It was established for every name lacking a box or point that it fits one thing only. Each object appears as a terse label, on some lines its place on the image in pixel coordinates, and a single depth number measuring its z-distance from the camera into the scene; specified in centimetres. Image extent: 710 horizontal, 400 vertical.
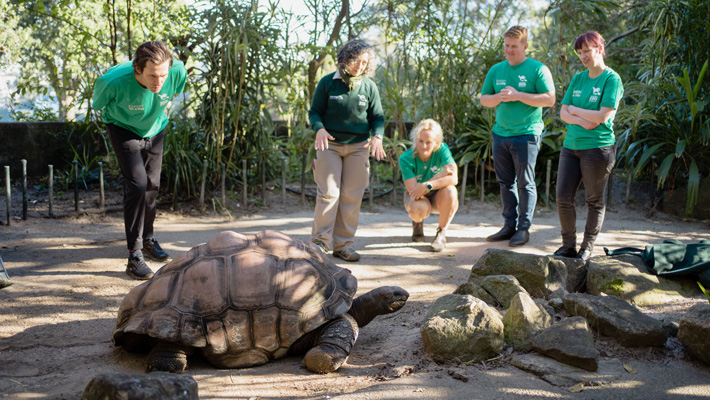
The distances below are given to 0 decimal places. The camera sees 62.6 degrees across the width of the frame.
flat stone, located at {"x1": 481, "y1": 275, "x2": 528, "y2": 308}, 377
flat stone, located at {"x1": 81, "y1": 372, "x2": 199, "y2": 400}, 229
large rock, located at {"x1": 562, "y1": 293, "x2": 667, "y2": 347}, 317
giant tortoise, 301
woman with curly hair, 492
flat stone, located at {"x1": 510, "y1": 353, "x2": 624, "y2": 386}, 278
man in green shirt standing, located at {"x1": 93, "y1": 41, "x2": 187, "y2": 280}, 426
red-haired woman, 445
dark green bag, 411
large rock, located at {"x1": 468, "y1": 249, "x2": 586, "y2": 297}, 404
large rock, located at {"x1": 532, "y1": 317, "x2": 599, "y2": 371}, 288
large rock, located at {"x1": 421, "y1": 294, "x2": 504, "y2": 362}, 306
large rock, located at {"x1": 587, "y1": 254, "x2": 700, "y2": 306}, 395
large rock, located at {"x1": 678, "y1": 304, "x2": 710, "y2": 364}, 294
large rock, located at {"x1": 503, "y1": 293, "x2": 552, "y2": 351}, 316
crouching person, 549
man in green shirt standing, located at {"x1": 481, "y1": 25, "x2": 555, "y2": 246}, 527
